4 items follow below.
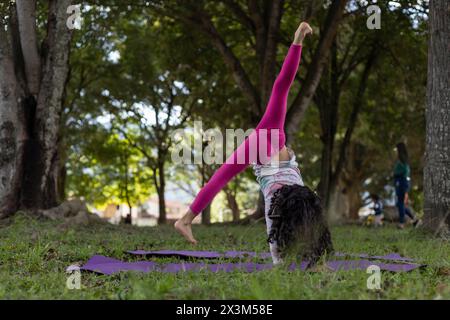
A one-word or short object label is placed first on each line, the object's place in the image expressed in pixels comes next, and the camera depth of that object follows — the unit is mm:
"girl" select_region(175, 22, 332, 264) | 4461
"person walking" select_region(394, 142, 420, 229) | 14000
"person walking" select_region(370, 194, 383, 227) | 17183
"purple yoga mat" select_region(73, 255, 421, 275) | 4898
